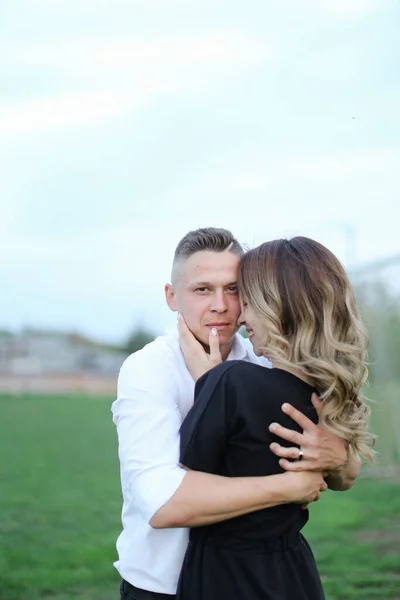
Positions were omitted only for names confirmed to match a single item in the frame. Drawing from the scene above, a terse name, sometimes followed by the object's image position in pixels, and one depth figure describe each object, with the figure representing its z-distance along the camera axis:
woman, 2.28
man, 2.24
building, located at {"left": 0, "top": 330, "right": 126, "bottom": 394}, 47.06
